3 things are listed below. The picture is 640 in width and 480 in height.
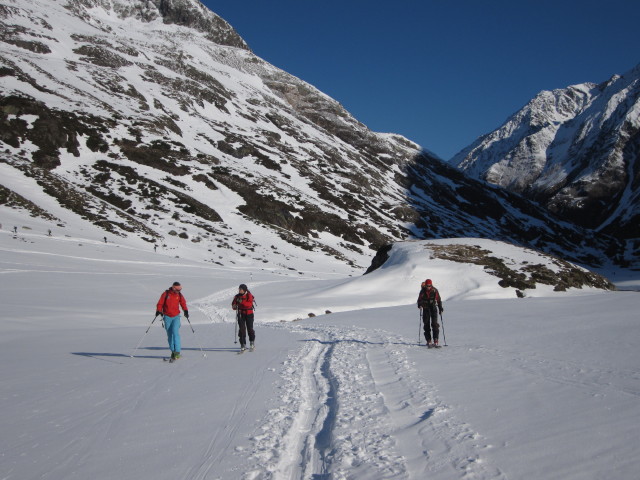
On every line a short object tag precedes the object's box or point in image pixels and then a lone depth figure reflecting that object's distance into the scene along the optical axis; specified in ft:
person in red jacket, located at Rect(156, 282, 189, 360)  33.30
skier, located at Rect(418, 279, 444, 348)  36.09
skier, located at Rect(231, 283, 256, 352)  37.06
